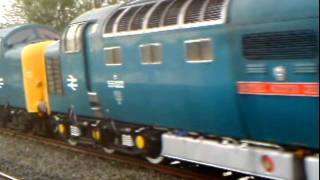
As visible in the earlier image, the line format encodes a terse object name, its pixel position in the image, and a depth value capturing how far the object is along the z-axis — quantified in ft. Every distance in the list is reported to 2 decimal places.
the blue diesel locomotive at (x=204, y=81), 22.62
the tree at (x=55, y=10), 103.55
